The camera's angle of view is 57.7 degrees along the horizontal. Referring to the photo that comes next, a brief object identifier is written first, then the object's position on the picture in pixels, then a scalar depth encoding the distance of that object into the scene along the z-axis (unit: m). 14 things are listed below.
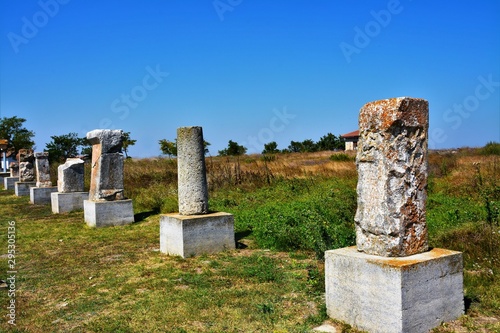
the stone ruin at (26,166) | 21.59
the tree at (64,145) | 38.41
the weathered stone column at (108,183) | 11.65
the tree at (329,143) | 58.22
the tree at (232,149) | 44.72
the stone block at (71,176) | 14.73
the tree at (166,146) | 44.47
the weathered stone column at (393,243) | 4.06
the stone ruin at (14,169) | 26.90
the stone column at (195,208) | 8.07
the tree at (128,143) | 47.69
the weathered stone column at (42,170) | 17.84
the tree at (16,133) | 47.92
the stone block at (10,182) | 25.27
